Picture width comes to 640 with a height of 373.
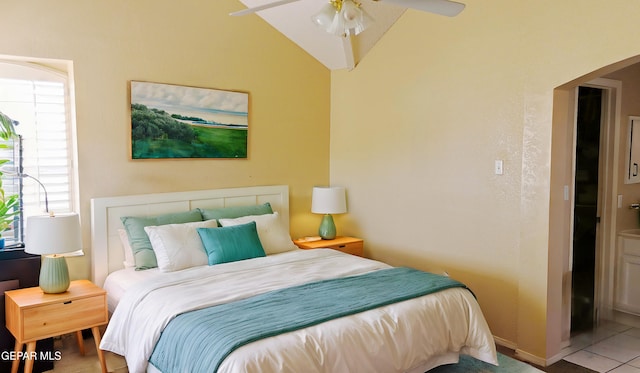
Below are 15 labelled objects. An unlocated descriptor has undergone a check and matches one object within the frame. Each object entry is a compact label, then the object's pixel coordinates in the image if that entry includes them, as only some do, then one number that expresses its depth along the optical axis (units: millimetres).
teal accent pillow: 3680
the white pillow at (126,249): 3787
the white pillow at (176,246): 3557
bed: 2398
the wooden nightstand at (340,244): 4721
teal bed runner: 2340
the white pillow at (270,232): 4145
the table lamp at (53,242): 3037
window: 3584
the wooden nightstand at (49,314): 2939
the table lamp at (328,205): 4906
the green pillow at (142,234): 3645
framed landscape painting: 3979
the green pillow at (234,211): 4219
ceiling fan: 2449
